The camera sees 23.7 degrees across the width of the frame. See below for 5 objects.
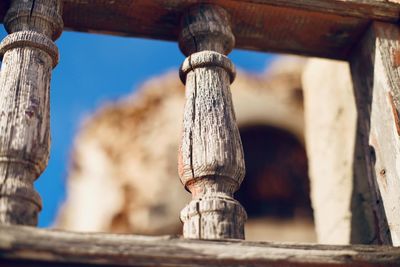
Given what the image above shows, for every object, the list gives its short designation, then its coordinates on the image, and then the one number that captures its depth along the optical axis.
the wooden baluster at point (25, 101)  0.76
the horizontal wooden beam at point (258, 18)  0.96
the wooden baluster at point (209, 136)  0.79
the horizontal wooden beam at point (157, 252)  0.71
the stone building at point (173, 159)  6.29
